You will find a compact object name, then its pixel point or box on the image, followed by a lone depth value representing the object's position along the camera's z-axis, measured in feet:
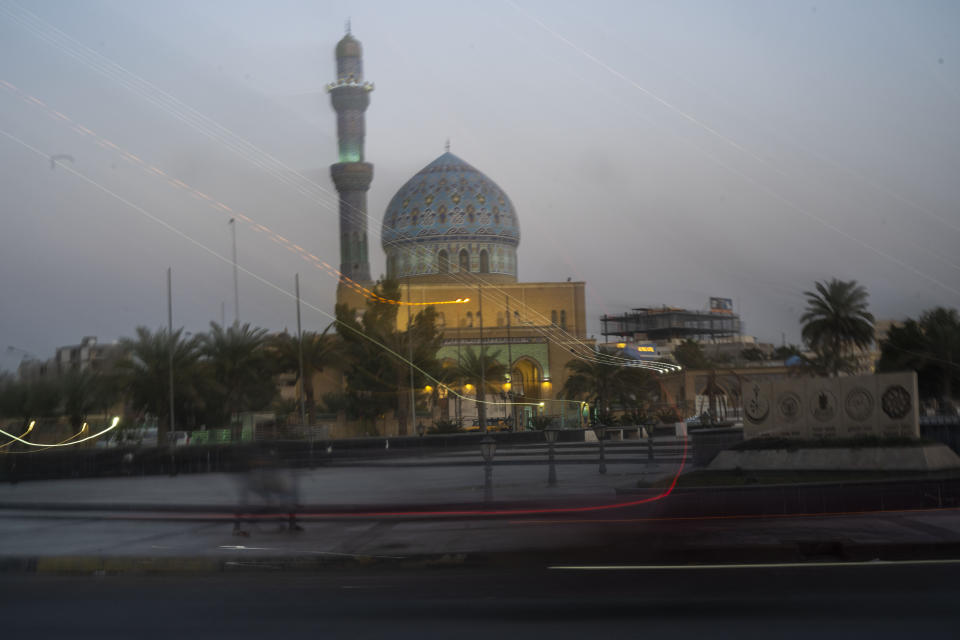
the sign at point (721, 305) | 318.24
